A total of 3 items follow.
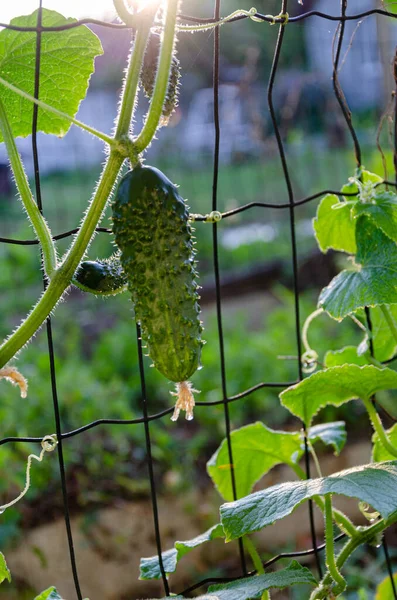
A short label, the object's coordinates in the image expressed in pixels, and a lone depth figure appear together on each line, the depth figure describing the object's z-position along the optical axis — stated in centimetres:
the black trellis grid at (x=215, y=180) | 79
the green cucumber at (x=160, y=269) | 74
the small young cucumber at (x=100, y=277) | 76
